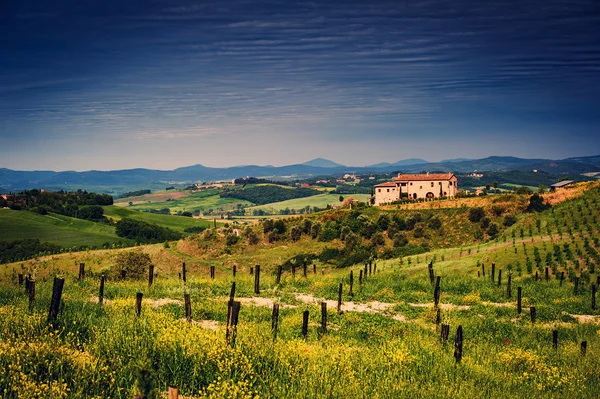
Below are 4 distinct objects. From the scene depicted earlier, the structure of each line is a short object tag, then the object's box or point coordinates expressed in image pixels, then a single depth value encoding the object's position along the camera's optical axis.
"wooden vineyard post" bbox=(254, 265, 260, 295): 29.85
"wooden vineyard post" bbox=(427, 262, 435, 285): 34.54
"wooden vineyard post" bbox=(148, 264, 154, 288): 28.91
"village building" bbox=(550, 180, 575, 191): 101.93
